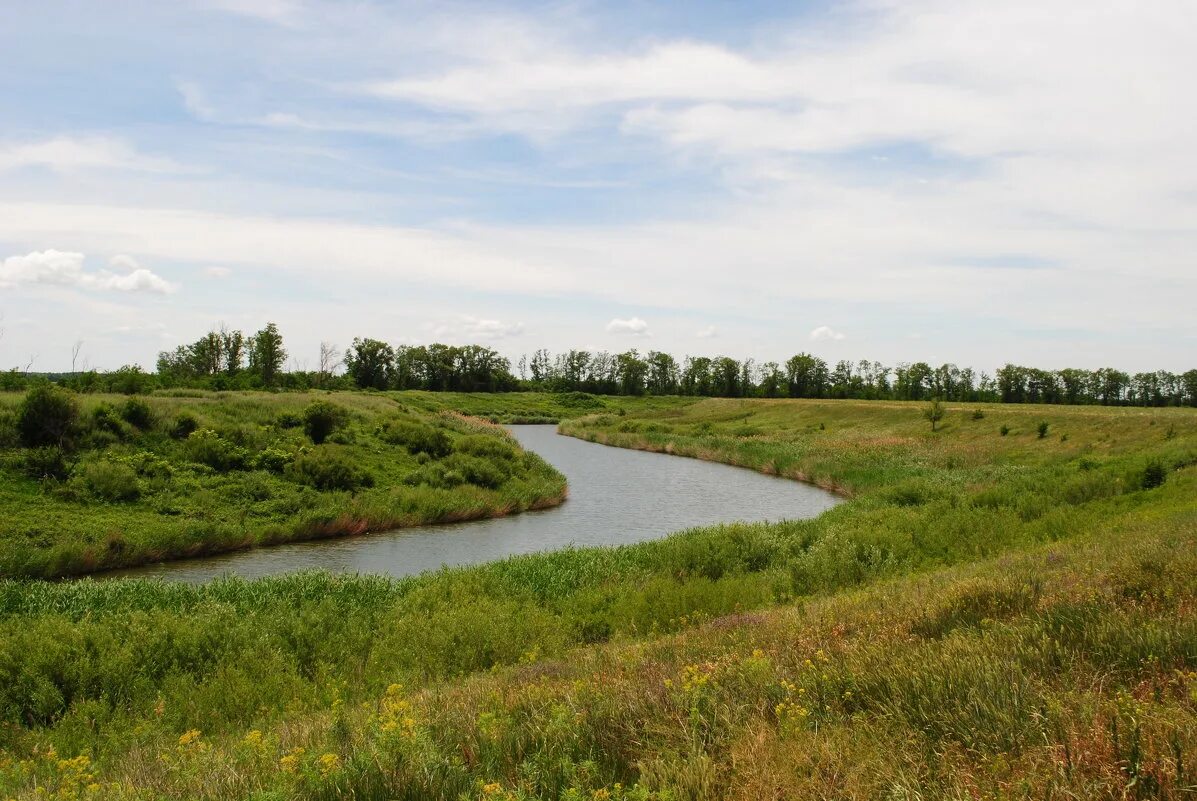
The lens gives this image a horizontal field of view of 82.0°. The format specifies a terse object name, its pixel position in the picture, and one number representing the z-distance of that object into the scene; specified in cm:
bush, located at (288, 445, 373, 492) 2788
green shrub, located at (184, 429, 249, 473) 2683
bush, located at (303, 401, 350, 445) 3306
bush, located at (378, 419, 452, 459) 3569
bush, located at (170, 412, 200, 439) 2834
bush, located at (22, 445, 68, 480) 2270
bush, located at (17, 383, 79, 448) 2423
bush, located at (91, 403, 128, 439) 2627
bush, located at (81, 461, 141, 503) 2261
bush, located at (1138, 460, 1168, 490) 2184
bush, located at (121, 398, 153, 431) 2781
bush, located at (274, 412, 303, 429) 3353
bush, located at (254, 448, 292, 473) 2806
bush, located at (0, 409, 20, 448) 2362
